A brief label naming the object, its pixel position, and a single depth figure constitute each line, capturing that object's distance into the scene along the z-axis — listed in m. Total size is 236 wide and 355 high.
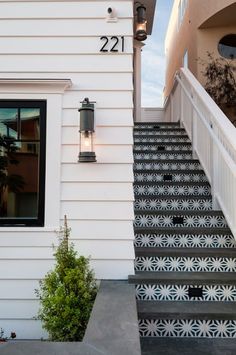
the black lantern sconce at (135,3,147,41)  5.14
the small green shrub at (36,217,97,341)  2.46
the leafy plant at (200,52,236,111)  6.99
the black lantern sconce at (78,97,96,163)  3.03
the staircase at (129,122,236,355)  2.78
